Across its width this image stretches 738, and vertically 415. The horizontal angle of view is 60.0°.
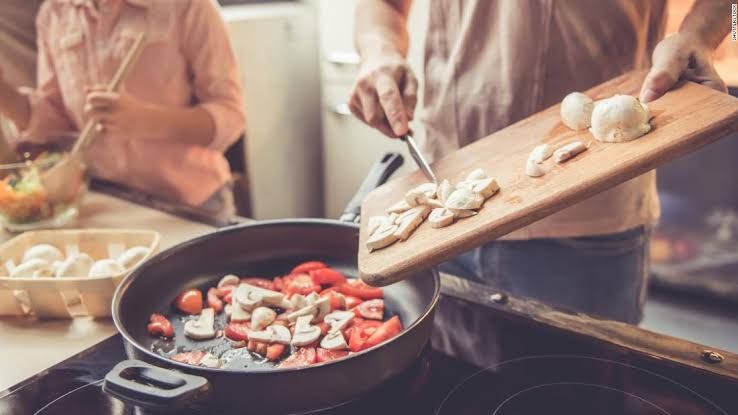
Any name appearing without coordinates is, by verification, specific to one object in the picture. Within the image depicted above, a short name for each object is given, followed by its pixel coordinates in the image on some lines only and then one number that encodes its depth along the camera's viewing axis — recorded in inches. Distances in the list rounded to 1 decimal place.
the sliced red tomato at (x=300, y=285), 37.5
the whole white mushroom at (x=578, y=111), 33.6
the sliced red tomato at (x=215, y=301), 36.6
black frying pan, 25.1
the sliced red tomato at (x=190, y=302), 36.6
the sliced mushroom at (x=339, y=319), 33.2
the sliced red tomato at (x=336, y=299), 35.8
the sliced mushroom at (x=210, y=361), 30.4
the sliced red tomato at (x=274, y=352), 31.6
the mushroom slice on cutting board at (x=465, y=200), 30.2
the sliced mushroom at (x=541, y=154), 31.9
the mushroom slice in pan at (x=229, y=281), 38.7
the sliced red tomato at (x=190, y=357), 30.7
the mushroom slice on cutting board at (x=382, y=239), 30.8
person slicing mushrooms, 41.2
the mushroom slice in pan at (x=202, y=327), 33.5
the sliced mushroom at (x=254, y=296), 34.7
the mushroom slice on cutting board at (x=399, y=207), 33.4
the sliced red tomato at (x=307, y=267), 39.6
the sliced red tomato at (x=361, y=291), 37.2
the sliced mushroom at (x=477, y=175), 32.9
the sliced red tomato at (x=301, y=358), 30.8
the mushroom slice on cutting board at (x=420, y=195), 32.7
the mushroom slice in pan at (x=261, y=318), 33.4
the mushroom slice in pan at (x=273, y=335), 32.1
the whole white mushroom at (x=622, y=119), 30.0
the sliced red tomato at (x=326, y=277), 38.5
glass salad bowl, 48.8
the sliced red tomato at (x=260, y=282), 38.6
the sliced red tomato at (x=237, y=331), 33.4
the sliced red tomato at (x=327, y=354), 31.2
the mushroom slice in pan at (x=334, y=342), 31.8
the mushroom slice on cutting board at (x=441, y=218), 30.3
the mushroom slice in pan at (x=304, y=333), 32.1
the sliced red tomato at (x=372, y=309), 35.4
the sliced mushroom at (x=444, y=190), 32.5
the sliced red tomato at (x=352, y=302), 36.3
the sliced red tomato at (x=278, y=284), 38.4
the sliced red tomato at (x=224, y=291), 37.7
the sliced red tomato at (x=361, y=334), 31.7
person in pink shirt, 57.6
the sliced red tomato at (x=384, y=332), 31.5
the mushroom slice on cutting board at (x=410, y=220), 31.0
